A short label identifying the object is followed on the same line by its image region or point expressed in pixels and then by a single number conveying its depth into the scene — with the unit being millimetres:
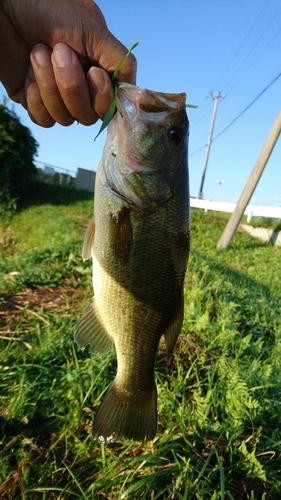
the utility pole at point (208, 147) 34781
